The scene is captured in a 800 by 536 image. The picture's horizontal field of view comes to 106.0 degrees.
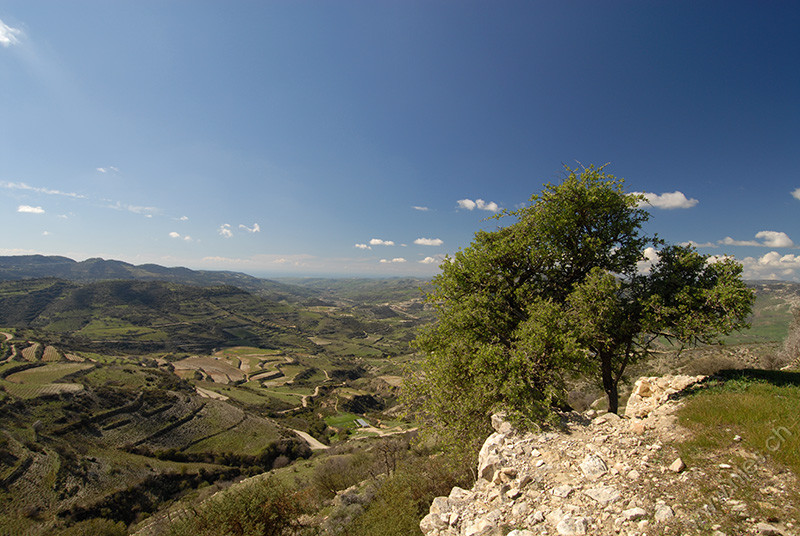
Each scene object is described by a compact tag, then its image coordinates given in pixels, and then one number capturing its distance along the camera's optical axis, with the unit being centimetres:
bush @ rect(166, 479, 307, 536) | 1378
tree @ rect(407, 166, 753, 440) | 1126
